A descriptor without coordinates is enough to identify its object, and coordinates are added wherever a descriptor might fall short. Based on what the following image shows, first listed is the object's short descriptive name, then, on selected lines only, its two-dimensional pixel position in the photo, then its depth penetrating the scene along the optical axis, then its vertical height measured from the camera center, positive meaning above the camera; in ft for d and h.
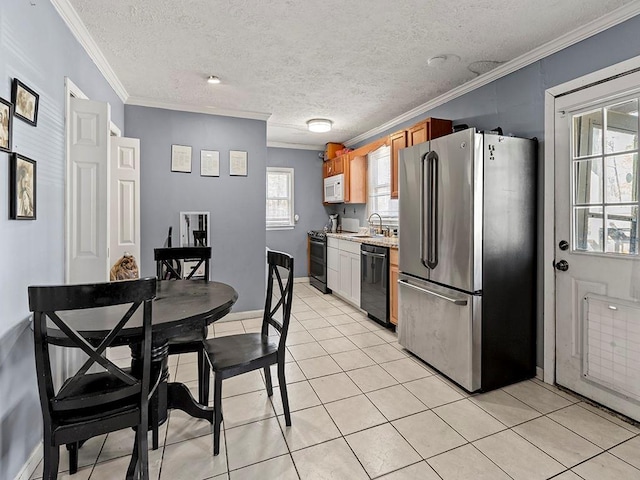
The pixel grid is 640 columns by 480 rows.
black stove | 17.61 -1.28
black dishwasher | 11.96 -1.74
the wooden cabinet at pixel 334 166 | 17.85 +4.11
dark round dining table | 4.53 -1.24
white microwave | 17.89 +2.76
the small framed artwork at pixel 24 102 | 5.01 +2.16
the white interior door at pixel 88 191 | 7.01 +1.00
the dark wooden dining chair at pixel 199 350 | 6.82 -2.37
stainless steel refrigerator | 7.68 -0.47
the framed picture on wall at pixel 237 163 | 13.15 +3.00
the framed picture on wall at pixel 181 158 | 12.40 +2.99
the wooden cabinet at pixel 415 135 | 11.08 +3.67
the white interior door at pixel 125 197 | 9.55 +1.18
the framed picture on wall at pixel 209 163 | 12.78 +2.89
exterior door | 6.70 -0.13
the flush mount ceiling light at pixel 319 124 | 14.51 +5.02
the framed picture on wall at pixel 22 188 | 4.95 +0.77
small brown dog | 7.92 -0.83
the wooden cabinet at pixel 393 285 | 11.47 -1.72
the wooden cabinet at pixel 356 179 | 17.28 +3.08
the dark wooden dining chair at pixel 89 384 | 3.85 -1.97
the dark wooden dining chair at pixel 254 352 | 5.78 -2.25
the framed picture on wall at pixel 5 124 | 4.67 +1.65
